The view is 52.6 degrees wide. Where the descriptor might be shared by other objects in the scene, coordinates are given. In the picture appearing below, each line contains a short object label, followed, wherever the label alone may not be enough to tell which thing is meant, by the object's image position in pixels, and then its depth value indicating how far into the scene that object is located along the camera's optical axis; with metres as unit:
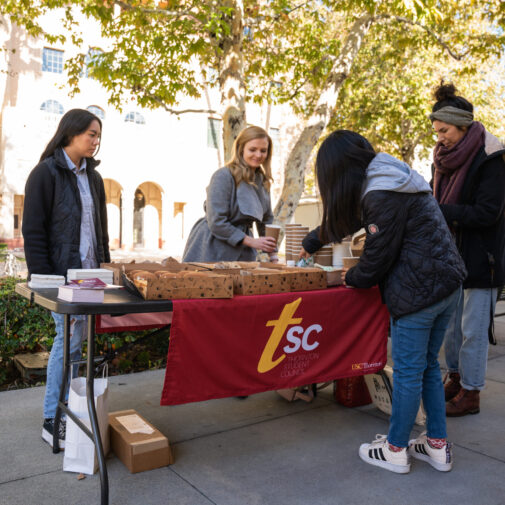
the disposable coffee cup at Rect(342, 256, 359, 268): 3.11
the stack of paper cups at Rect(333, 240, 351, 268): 3.30
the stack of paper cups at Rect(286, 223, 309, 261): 3.50
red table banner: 2.65
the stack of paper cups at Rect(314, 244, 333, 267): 3.39
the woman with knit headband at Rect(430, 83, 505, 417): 3.48
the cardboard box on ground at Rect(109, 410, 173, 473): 2.80
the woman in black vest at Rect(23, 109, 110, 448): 3.04
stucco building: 22.41
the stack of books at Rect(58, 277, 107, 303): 2.36
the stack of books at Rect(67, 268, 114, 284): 2.75
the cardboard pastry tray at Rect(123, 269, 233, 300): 2.55
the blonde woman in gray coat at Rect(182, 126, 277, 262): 3.79
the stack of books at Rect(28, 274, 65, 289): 2.84
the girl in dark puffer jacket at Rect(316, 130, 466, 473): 2.59
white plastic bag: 2.72
